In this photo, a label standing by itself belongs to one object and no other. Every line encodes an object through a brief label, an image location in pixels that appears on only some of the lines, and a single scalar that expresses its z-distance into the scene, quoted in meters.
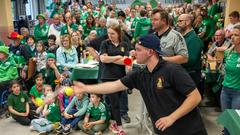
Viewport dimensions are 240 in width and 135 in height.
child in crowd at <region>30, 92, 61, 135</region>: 4.29
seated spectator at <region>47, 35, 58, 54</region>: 6.02
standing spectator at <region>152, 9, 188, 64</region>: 3.32
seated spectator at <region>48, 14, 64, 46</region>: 7.21
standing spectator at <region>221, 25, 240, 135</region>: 3.20
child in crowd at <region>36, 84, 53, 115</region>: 4.58
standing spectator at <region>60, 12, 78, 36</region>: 7.03
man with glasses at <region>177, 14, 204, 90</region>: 3.74
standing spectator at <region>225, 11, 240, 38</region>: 5.88
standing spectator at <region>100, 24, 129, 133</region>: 3.85
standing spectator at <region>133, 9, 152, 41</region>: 7.61
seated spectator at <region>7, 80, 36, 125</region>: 4.63
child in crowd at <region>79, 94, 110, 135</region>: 4.25
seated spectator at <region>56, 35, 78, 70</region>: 5.31
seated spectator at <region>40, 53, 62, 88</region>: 5.38
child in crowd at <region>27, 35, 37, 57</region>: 6.14
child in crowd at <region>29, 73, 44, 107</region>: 4.91
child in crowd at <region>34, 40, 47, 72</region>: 5.75
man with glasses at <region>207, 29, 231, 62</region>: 5.28
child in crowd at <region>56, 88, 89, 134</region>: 4.34
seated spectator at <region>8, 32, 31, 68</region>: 5.91
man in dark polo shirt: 2.18
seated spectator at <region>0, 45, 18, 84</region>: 5.18
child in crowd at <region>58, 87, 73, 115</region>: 4.49
